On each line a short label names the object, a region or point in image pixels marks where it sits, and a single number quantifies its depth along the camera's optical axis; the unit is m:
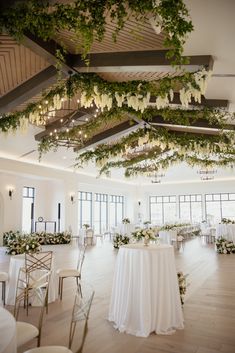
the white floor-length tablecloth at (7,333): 1.82
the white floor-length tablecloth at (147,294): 3.83
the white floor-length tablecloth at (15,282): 5.20
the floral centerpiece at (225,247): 11.05
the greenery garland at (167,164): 11.02
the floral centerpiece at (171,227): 13.31
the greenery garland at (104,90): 4.62
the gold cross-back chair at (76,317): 2.29
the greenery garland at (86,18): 3.21
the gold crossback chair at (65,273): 5.55
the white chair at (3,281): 5.22
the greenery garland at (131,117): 6.76
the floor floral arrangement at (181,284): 4.72
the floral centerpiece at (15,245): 10.81
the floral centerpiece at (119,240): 12.68
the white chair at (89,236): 14.05
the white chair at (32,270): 4.88
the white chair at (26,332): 2.62
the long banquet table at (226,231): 12.37
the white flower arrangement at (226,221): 12.82
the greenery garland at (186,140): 8.60
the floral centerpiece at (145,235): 4.53
